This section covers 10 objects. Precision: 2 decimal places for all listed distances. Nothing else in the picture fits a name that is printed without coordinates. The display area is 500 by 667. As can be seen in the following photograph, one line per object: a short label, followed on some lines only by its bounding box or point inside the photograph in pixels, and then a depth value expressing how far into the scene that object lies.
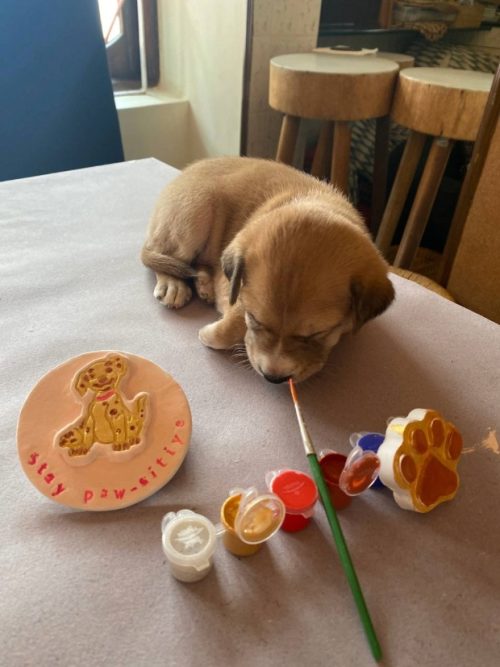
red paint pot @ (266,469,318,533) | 0.23
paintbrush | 0.20
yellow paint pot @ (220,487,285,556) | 0.21
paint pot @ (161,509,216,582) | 0.21
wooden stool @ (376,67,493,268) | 0.65
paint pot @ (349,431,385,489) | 0.26
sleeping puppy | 0.31
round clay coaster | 0.24
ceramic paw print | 0.24
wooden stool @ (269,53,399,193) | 0.69
